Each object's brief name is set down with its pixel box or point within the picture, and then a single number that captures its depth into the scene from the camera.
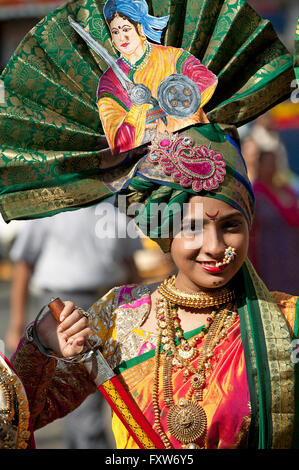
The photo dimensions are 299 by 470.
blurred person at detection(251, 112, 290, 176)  14.26
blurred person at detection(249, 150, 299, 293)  11.49
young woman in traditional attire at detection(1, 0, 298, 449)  4.48
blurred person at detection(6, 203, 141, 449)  9.84
